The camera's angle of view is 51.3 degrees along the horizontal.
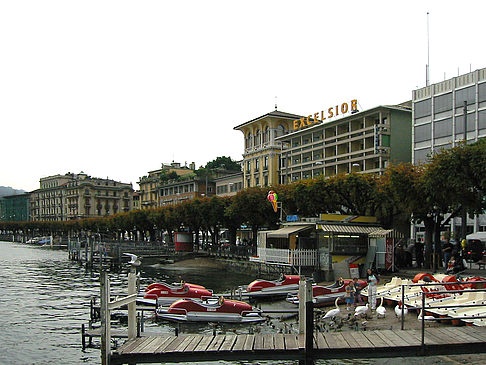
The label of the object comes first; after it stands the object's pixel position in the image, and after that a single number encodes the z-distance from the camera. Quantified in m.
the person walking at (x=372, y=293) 25.05
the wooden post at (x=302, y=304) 14.96
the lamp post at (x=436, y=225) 40.46
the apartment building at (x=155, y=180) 150.38
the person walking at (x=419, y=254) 43.69
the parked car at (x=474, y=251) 39.25
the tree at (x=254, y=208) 62.38
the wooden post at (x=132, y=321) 15.09
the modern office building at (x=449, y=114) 58.56
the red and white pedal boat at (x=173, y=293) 29.95
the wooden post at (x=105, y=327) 13.66
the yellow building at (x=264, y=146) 97.44
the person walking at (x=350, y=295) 26.41
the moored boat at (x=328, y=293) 29.70
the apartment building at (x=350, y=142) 72.75
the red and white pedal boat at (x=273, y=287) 33.06
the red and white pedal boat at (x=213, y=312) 25.77
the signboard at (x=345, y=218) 41.19
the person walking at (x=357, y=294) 27.43
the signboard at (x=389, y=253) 39.59
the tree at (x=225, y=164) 154.50
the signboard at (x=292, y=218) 43.96
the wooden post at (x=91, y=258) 64.78
